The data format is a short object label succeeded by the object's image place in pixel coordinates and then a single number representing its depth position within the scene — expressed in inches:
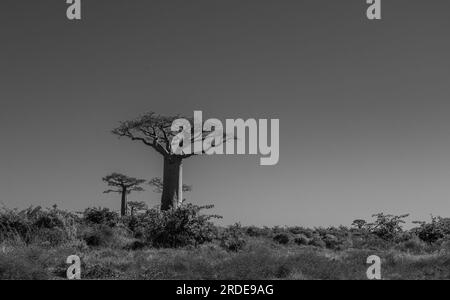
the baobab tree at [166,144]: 1041.5
